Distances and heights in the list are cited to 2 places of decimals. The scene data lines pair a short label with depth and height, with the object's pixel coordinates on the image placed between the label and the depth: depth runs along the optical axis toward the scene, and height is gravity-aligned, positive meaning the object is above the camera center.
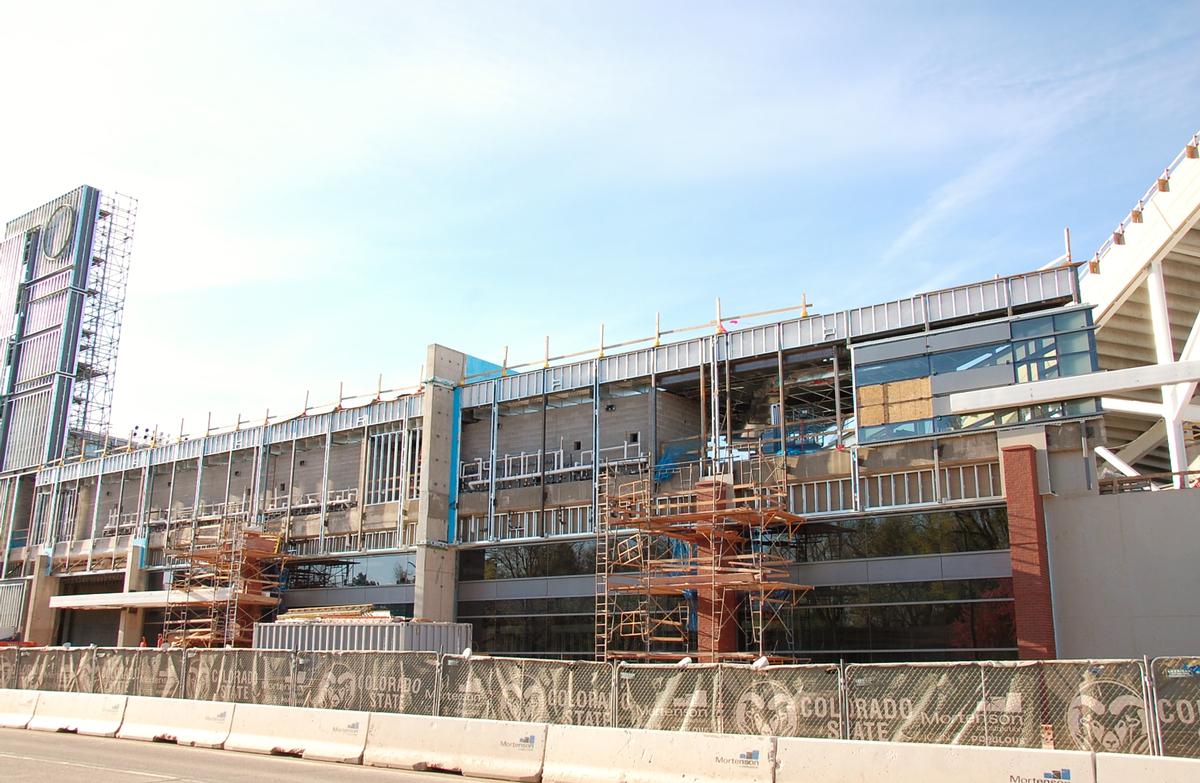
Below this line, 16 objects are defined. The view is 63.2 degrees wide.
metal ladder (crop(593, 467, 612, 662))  29.63 +2.46
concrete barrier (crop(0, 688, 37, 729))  24.16 -1.79
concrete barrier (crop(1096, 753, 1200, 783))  10.80 -1.34
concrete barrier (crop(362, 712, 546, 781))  15.72 -1.74
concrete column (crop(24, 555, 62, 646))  49.44 +1.35
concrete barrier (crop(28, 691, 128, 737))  22.25 -1.77
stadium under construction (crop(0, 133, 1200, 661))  23.94 +4.58
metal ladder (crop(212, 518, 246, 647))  38.84 +2.17
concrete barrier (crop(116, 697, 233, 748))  20.23 -1.77
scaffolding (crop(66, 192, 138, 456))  59.81 +18.13
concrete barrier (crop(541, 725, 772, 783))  13.71 -1.64
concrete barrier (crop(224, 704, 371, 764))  17.88 -1.76
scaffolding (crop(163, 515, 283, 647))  39.12 +2.00
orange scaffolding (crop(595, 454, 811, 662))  26.81 +2.05
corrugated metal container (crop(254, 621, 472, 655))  28.33 +0.07
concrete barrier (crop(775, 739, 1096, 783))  11.62 -1.45
